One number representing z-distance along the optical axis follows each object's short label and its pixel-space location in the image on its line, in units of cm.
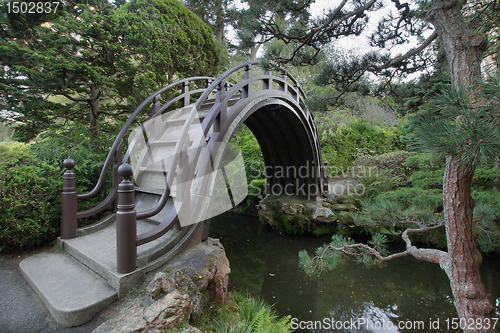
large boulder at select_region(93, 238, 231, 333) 186
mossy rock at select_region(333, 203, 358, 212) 674
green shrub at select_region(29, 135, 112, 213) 357
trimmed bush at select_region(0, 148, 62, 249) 290
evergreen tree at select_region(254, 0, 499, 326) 189
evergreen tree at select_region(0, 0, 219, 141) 411
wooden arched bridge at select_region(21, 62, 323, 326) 227
